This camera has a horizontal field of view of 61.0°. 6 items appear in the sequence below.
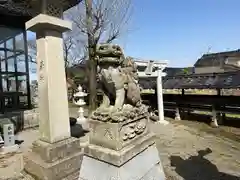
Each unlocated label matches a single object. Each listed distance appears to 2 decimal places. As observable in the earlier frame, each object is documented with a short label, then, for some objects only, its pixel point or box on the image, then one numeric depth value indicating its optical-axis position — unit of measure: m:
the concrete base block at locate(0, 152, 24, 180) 3.82
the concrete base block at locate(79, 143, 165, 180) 2.49
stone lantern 8.29
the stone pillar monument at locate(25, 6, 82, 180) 3.44
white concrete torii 7.51
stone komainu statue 2.67
